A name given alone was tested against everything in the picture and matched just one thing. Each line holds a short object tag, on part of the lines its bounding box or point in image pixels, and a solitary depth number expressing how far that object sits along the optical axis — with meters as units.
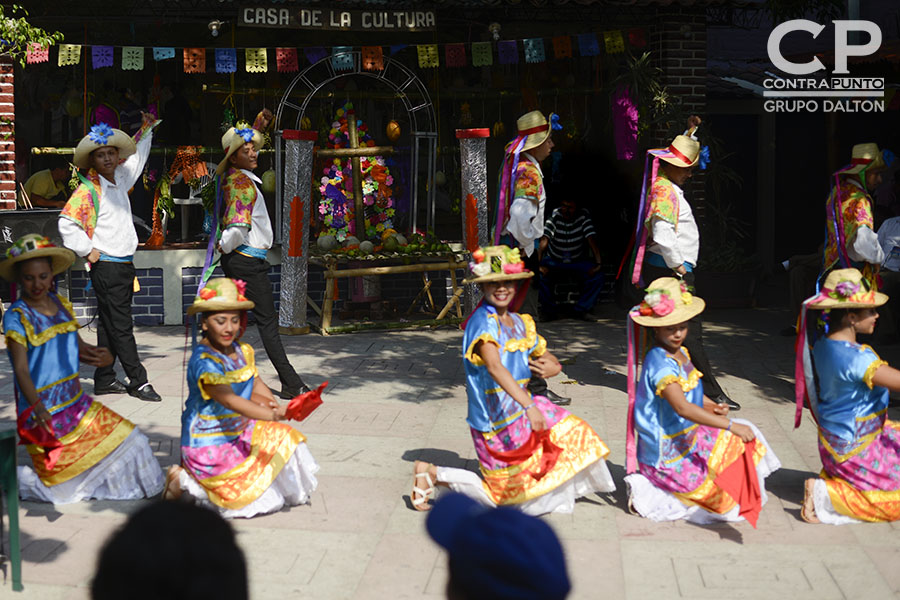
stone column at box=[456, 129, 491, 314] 10.60
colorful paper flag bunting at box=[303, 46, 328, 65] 11.75
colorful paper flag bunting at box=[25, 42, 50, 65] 10.29
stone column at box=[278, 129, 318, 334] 10.45
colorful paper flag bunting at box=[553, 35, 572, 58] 11.77
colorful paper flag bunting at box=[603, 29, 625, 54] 11.73
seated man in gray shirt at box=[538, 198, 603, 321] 11.53
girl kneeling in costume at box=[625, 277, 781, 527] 5.06
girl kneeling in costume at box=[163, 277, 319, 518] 5.09
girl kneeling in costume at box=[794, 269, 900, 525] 5.16
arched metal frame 11.34
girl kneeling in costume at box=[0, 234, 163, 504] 5.32
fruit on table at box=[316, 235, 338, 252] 10.90
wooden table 10.37
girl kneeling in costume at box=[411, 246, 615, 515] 5.24
